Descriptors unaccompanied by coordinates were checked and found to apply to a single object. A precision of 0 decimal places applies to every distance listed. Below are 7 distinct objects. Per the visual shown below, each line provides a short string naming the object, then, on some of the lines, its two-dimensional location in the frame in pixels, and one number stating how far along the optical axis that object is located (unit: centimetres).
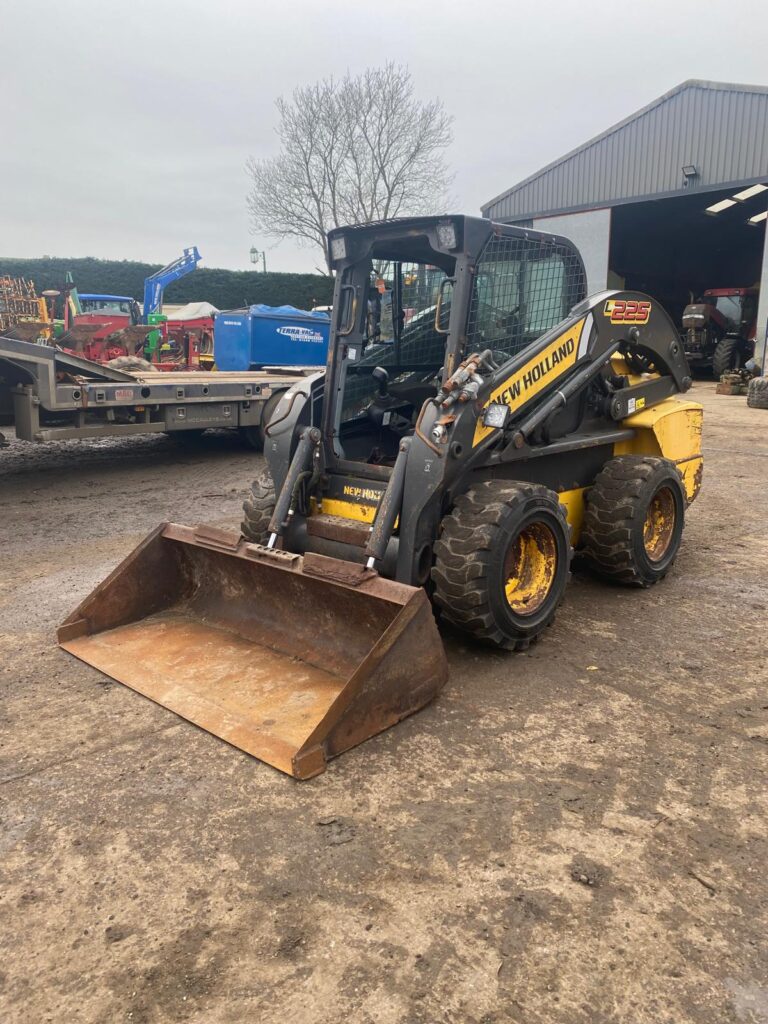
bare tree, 3372
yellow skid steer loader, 358
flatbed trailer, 799
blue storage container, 1273
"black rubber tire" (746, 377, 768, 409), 1495
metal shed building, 1800
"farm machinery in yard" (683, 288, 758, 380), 2006
